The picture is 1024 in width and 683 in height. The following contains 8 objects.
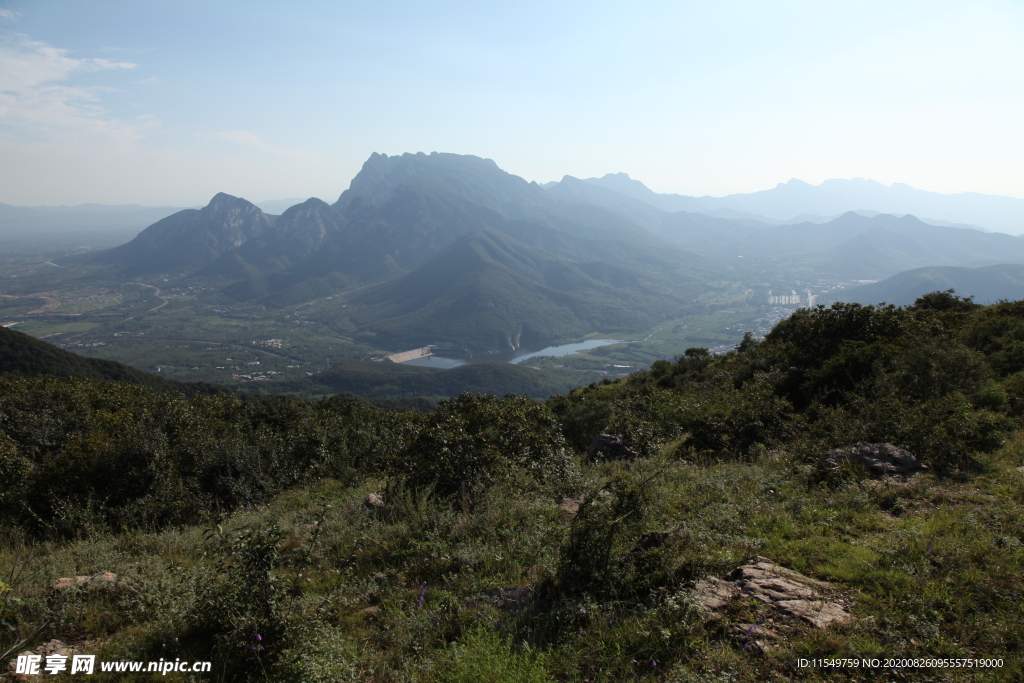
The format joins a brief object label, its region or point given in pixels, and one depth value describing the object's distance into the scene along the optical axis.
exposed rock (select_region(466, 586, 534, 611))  4.56
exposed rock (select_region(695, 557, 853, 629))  3.92
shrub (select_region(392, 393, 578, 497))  8.05
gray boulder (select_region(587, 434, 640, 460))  10.32
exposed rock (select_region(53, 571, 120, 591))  5.11
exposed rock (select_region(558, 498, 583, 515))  6.66
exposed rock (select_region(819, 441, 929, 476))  6.92
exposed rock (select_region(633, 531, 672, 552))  4.80
